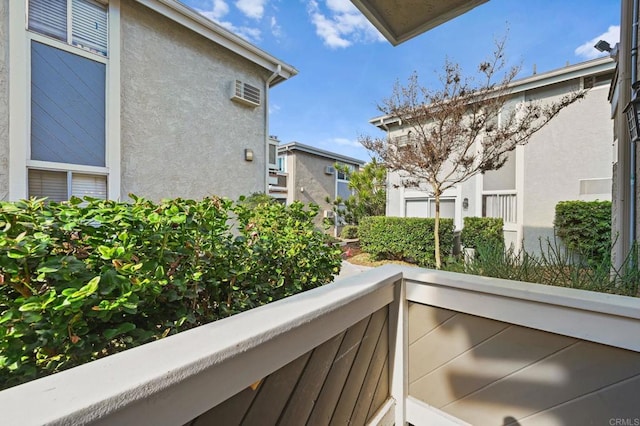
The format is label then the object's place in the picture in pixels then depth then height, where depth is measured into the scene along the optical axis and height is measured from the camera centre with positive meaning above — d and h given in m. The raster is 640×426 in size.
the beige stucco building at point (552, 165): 6.63 +1.19
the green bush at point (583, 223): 5.84 -0.24
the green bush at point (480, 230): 7.46 -0.49
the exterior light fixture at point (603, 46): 3.82 +2.29
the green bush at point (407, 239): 7.36 -0.76
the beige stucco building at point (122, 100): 3.99 +1.95
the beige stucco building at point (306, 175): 14.10 +1.93
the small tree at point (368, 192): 11.04 +0.77
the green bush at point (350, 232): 11.77 -0.88
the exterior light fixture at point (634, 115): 2.10 +0.75
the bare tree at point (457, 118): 5.60 +1.96
